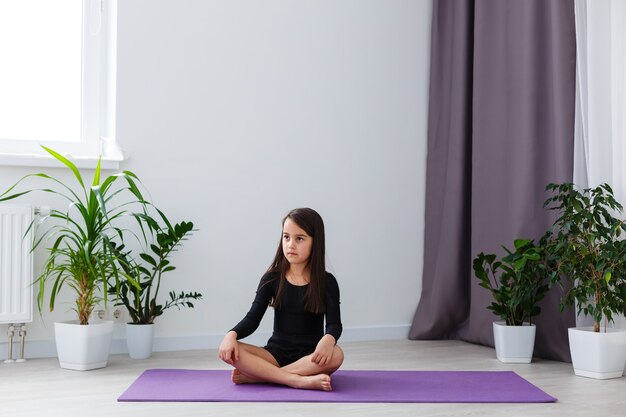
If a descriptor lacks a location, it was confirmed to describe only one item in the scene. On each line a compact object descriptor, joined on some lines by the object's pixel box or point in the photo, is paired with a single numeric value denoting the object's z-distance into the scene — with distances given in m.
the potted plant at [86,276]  2.73
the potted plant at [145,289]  2.97
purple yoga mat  2.25
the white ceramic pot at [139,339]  2.98
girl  2.39
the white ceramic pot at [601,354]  2.63
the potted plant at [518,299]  2.91
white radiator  2.87
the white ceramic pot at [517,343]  2.95
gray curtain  3.06
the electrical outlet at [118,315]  3.14
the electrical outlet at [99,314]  3.12
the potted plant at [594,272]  2.60
